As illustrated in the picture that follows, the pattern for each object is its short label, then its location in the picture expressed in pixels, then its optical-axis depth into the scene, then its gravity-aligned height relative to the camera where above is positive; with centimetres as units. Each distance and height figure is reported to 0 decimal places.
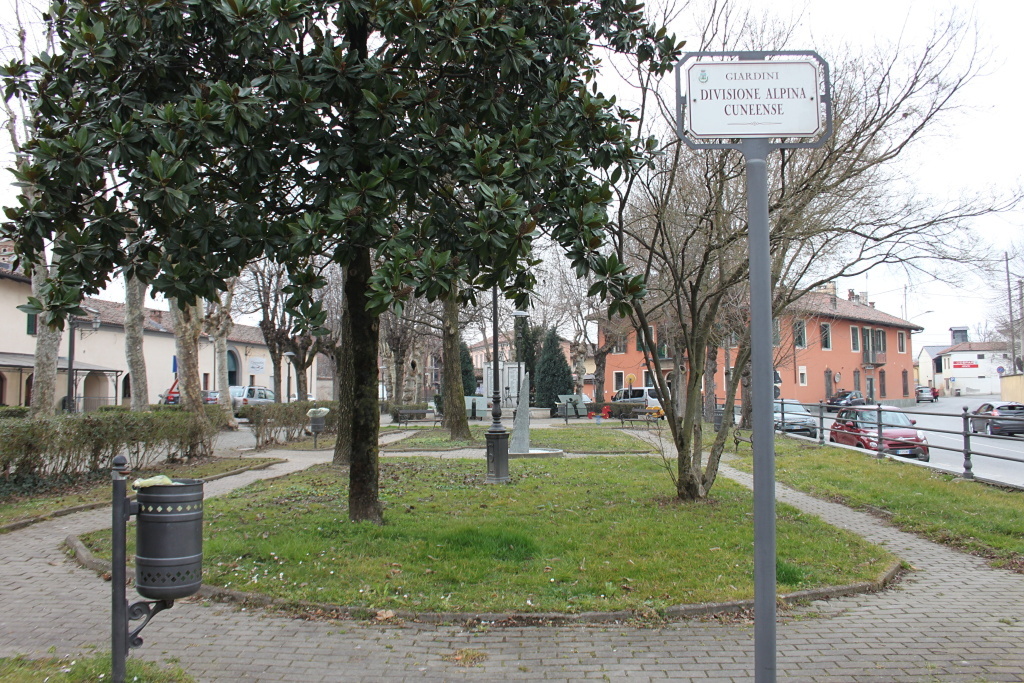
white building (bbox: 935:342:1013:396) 9031 +50
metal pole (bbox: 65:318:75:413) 2375 +85
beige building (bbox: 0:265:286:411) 3403 +176
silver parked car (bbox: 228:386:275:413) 4291 -68
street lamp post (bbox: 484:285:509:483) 1127 -117
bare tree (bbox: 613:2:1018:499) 838 +201
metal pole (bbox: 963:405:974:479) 1141 -128
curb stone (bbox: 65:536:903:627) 504 -164
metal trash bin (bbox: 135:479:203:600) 399 -87
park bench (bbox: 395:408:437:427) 3047 -141
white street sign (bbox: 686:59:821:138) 285 +109
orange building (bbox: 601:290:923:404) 5184 +124
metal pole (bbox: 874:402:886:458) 1524 -153
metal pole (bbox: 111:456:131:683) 386 -101
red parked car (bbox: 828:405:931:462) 1477 -136
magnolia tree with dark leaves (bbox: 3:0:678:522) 558 +195
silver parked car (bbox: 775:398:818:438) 2144 -143
